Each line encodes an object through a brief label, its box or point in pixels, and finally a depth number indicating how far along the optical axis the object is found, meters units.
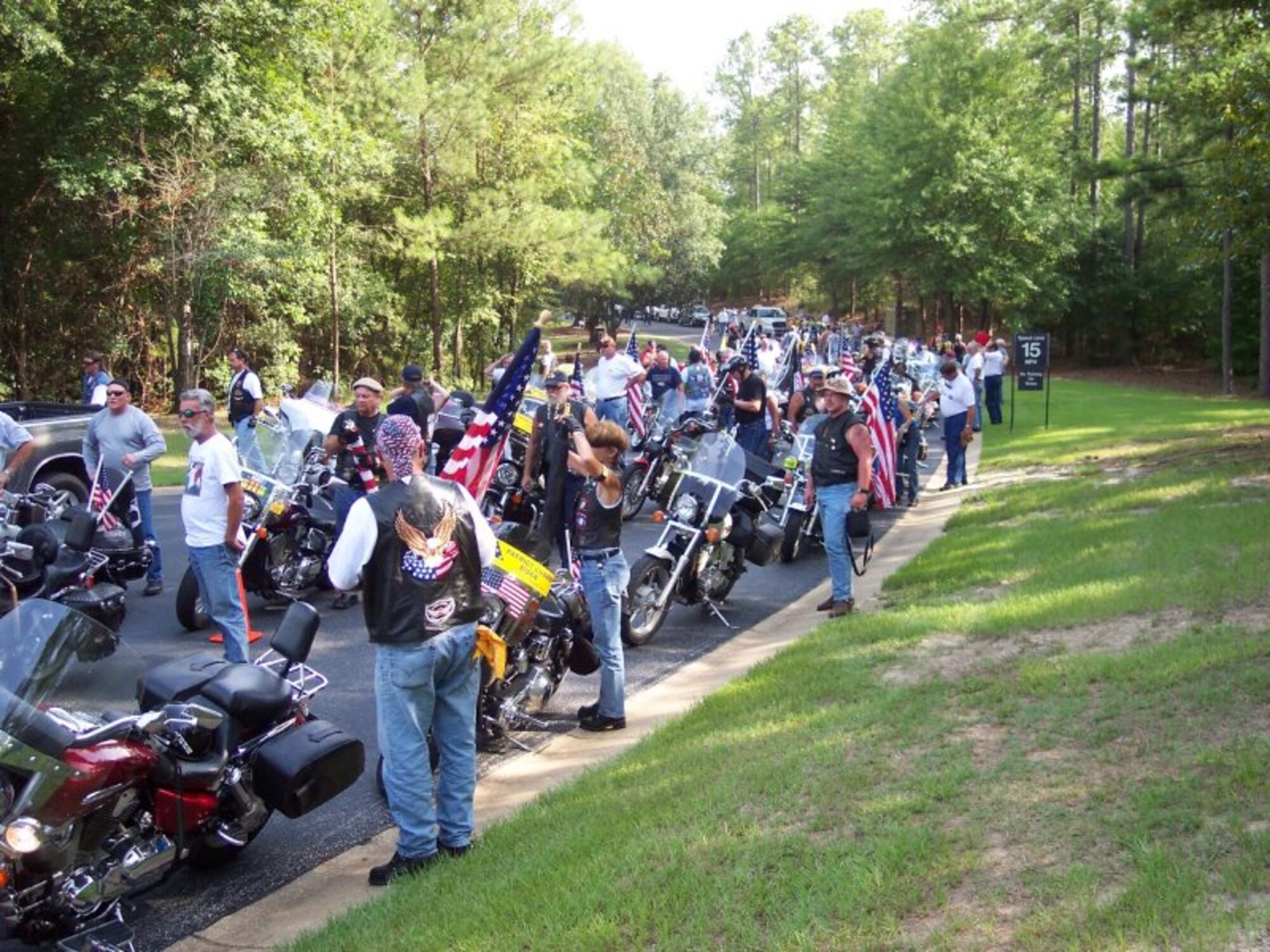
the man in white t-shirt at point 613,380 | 17.55
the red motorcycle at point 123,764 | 4.15
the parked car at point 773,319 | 56.06
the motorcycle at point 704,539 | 9.45
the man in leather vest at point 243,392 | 14.02
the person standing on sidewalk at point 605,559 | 7.22
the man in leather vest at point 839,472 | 9.53
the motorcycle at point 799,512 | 12.45
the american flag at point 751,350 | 18.00
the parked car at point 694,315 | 72.56
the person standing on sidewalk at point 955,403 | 16.75
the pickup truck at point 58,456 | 11.53
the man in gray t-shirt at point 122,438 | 10.08
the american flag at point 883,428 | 14.13
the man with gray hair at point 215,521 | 7.64
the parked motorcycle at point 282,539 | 9.58
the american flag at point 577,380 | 16.58
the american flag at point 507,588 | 6.56
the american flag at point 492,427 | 6.64
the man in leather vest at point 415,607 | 5.05
